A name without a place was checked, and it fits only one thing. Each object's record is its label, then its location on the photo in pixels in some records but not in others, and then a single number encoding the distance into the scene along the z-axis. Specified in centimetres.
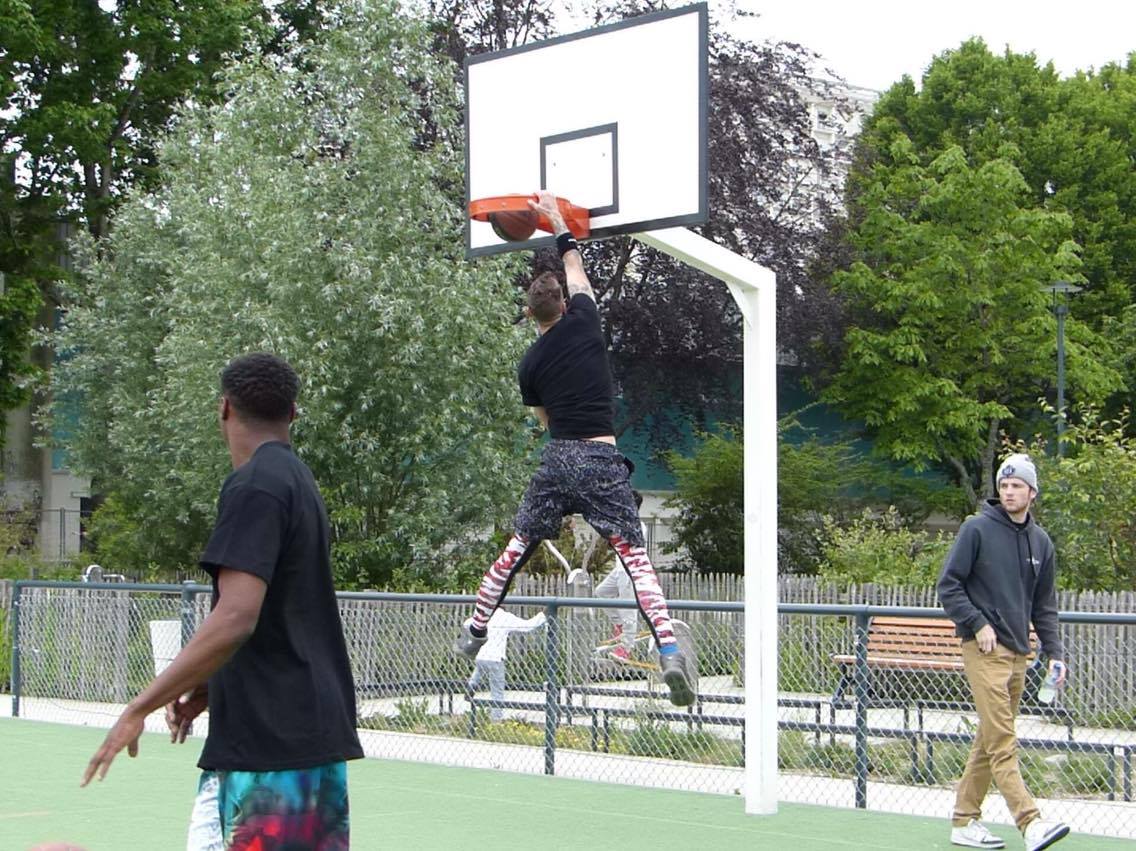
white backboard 893
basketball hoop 862
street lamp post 3034
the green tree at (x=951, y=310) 3794
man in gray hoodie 893
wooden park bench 1371
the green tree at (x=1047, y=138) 4191
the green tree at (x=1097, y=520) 1972
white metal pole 1002
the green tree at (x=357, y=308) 2117
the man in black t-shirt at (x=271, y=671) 465
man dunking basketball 808
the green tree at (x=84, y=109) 3216
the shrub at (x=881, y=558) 2238
